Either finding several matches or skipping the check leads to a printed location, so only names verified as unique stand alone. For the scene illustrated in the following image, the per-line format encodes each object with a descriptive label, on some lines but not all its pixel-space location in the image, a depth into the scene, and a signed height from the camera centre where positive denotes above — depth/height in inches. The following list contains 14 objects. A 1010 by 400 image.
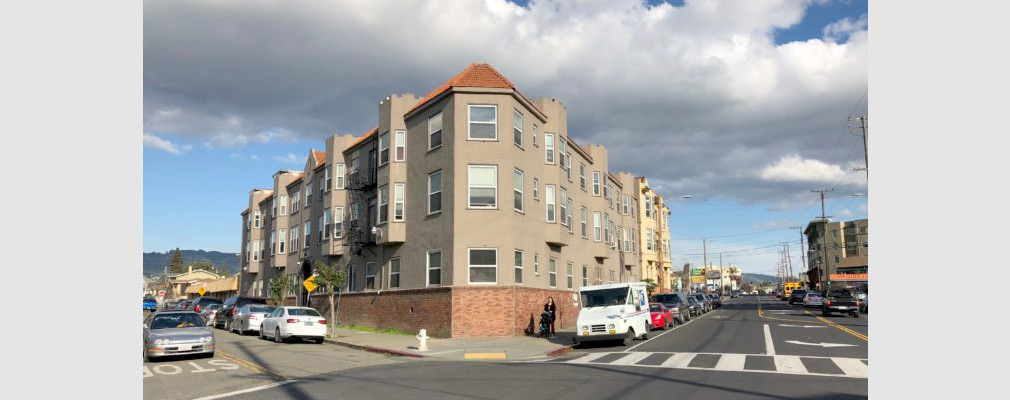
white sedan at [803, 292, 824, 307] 2182.6 -179.0
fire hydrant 848.9 -118.0
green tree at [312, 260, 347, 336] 1132.5 -49.5
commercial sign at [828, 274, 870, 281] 3810.8 -188.4
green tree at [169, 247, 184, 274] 6692.9 -156.6
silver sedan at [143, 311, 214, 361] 684.7 -90.1
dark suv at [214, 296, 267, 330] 1335.9 -121.2
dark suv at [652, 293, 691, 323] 1387.8 -122.3
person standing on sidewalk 1046.4 -96.8
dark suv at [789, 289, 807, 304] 2651.6 -201.7
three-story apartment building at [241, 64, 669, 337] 1080.8 +58.7
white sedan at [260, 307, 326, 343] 970.7 -110.0
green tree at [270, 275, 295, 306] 1631.4 -94.0
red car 1217.4 -128.1
